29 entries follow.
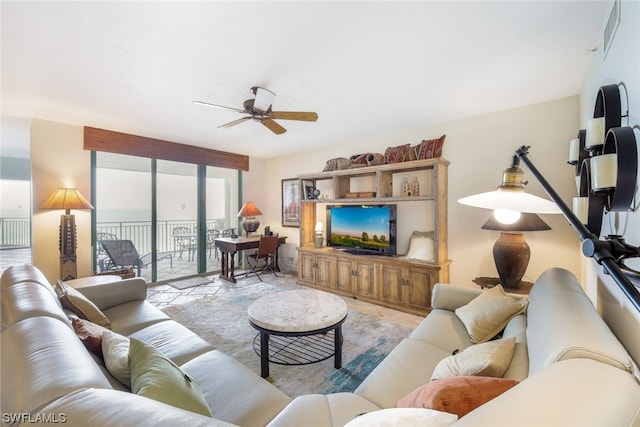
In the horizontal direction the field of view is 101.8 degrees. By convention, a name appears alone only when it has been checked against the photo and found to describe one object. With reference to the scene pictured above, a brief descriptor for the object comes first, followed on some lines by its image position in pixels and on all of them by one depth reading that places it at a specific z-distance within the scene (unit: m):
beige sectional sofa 0.61
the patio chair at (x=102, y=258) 4.05
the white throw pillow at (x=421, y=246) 3.39
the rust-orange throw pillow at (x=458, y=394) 0.84
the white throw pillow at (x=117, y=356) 1.11
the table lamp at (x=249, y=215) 5.17
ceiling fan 2.37
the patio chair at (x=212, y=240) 5.29
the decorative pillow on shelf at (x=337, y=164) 4.17
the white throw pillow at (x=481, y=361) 1.12
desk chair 4.79
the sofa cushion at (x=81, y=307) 1.76
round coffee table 2.00
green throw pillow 0.91
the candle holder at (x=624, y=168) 1.03
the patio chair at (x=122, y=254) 3.99
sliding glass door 4.15
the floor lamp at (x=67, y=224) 3.35
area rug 2.01
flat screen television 3.74
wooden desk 4.66
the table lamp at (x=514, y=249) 2.42
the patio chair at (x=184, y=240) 4.95
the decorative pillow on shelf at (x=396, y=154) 3.62
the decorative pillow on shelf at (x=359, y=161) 3.98
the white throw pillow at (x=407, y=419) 0.71
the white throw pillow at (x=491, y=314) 1.74
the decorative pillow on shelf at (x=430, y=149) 3.37
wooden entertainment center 3.22
